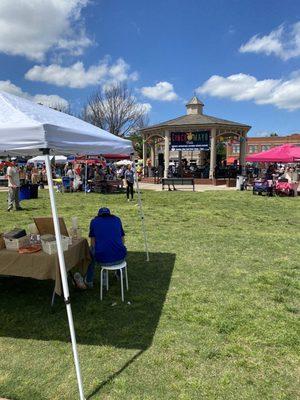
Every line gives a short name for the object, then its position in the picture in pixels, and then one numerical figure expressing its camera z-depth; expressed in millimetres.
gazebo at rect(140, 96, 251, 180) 27953
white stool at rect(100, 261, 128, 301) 5059
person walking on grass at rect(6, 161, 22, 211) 13289
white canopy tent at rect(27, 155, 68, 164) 30650
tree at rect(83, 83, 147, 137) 49125
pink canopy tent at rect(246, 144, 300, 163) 19000
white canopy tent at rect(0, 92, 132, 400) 3314
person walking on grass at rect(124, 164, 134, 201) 16572
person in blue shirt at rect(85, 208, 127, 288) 5039
